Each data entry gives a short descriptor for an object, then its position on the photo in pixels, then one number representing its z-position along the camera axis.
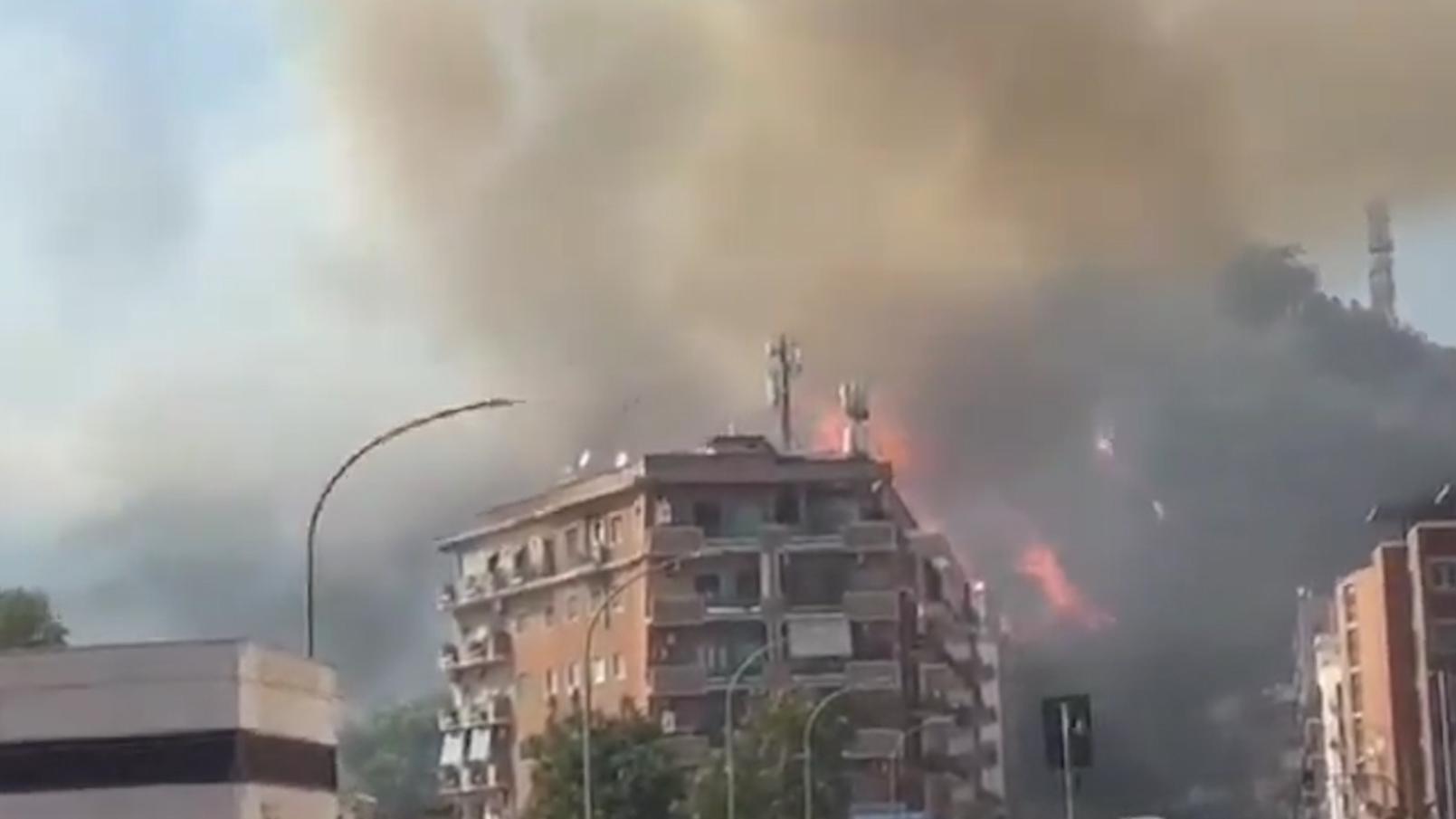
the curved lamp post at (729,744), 98.56
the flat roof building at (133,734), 61.47
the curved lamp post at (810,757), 109.62
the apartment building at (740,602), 149.75
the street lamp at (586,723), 82.31
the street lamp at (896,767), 149.50
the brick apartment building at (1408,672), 159.50
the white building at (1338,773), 190.75
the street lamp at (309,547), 56.06
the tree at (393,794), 193.62
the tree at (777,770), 121.56
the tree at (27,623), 133.62
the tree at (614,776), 122.50
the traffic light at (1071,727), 75.25
